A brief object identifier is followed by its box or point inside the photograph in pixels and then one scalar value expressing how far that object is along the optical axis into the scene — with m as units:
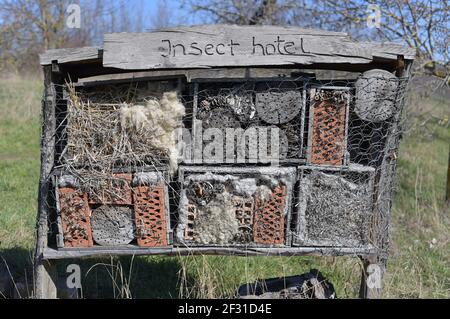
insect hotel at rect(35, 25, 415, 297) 3.67
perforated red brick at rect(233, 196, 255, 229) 3.76
